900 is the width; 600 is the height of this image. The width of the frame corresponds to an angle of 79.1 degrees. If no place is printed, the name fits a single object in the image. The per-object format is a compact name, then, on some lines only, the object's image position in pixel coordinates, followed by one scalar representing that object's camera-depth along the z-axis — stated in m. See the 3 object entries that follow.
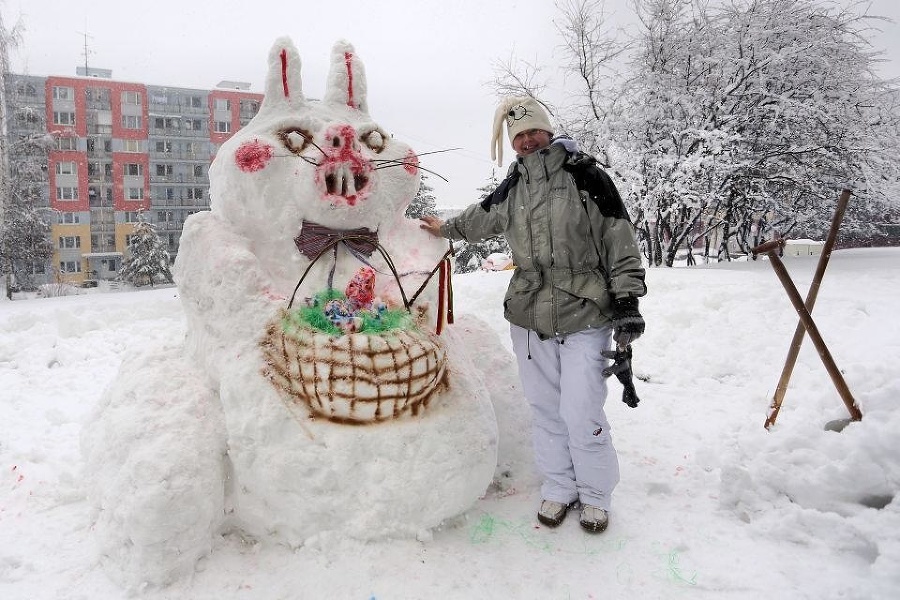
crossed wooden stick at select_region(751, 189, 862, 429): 2.36
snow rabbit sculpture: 2.00
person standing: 2.30
